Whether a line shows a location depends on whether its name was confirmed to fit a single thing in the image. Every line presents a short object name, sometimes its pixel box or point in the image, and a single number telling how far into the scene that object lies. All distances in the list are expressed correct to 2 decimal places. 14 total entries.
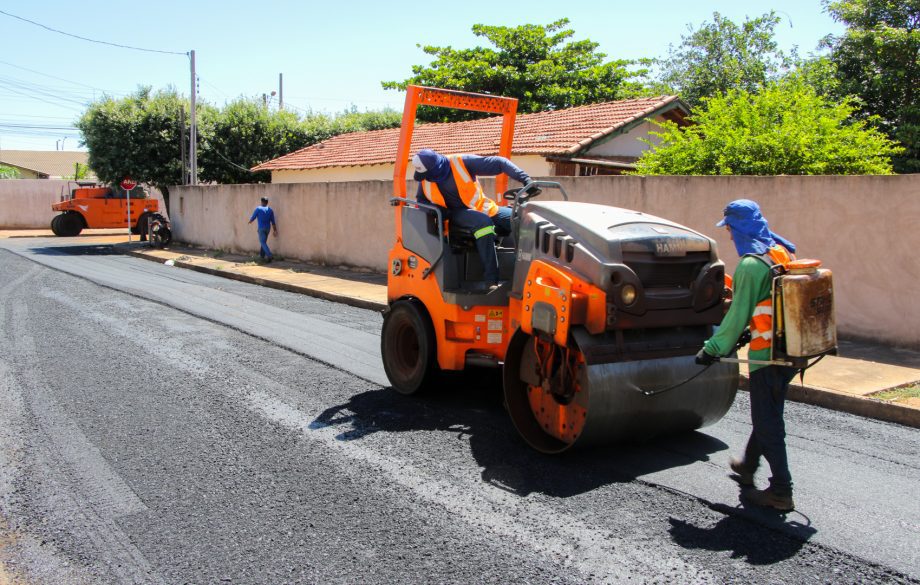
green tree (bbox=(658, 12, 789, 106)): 33.22
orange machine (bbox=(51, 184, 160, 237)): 30.59
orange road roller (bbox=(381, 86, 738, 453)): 4.78
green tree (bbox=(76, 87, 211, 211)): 26.39
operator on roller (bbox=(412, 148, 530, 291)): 6.23
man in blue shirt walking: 19.48
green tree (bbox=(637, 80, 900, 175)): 10.83
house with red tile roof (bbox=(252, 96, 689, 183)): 18.31
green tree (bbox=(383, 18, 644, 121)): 30.48
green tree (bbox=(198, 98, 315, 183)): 29.43
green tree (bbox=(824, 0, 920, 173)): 18.67
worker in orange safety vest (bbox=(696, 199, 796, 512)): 4.34
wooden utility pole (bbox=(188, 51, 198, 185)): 26.11
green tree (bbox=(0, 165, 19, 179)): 59.08
